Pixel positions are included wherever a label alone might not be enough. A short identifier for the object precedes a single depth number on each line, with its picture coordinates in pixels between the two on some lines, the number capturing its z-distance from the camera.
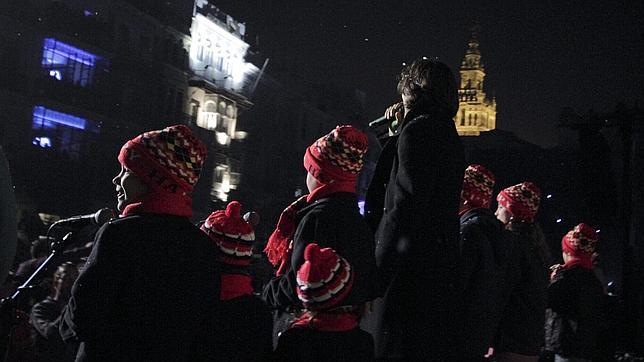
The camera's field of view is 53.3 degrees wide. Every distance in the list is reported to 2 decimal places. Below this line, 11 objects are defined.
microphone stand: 3.93
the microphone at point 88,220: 3.85
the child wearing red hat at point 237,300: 4.17
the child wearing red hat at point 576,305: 7.14
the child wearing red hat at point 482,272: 4.29
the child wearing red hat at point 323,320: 3.51
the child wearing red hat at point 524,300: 5.36
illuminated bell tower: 124.69
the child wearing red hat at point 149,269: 2.94
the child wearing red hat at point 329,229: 3.70
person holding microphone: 3.30
